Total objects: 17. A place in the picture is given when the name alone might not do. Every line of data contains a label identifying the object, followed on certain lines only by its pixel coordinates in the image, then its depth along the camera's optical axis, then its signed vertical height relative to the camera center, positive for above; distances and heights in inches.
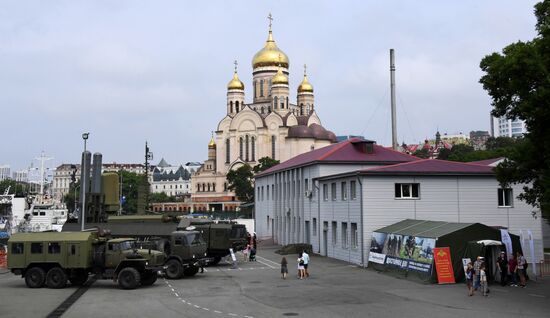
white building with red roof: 1278.3 +21.9
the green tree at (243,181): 4210.1 +225.5
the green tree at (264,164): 4125.5 +345.4
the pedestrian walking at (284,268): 1082.7 -106.9
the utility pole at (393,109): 2009.1 +359.4
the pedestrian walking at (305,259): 1078.5 -90.2
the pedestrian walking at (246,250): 1481.2 -99.9
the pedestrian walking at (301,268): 1083.3 -108.0
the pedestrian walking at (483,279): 846.5 -101.4
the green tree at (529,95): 744.3 +160.0
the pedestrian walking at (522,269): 941.6 -96.8
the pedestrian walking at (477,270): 861.8 -90.7
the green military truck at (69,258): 967.6 -77.5
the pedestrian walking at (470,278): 858.8 -101.8
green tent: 992.2 -61.6
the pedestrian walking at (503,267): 945.5 -93.5
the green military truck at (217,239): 1374.3 -65.4
